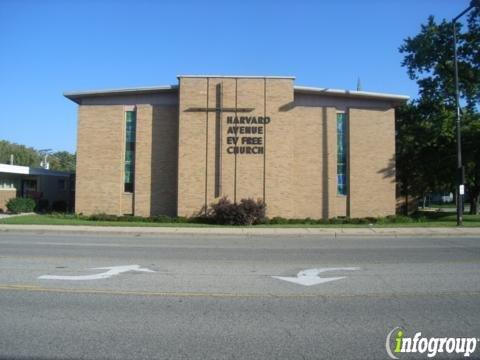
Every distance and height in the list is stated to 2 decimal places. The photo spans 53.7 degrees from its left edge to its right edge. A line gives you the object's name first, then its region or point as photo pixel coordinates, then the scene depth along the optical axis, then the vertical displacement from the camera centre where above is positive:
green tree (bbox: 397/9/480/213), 34.12 +7.01
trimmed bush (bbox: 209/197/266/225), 25.36 -0.65
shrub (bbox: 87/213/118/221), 27.38 -1.08
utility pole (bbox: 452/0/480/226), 22.06 +1.09
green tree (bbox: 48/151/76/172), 110.69 +9.27
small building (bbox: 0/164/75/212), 36.96 +1.00
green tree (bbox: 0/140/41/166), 86.44 +8.14
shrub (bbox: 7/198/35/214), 32.72 -0.52
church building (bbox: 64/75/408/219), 28.48 +3.25
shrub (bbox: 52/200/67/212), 38.47 -0.65
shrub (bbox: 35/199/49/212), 36.86 -0.58
